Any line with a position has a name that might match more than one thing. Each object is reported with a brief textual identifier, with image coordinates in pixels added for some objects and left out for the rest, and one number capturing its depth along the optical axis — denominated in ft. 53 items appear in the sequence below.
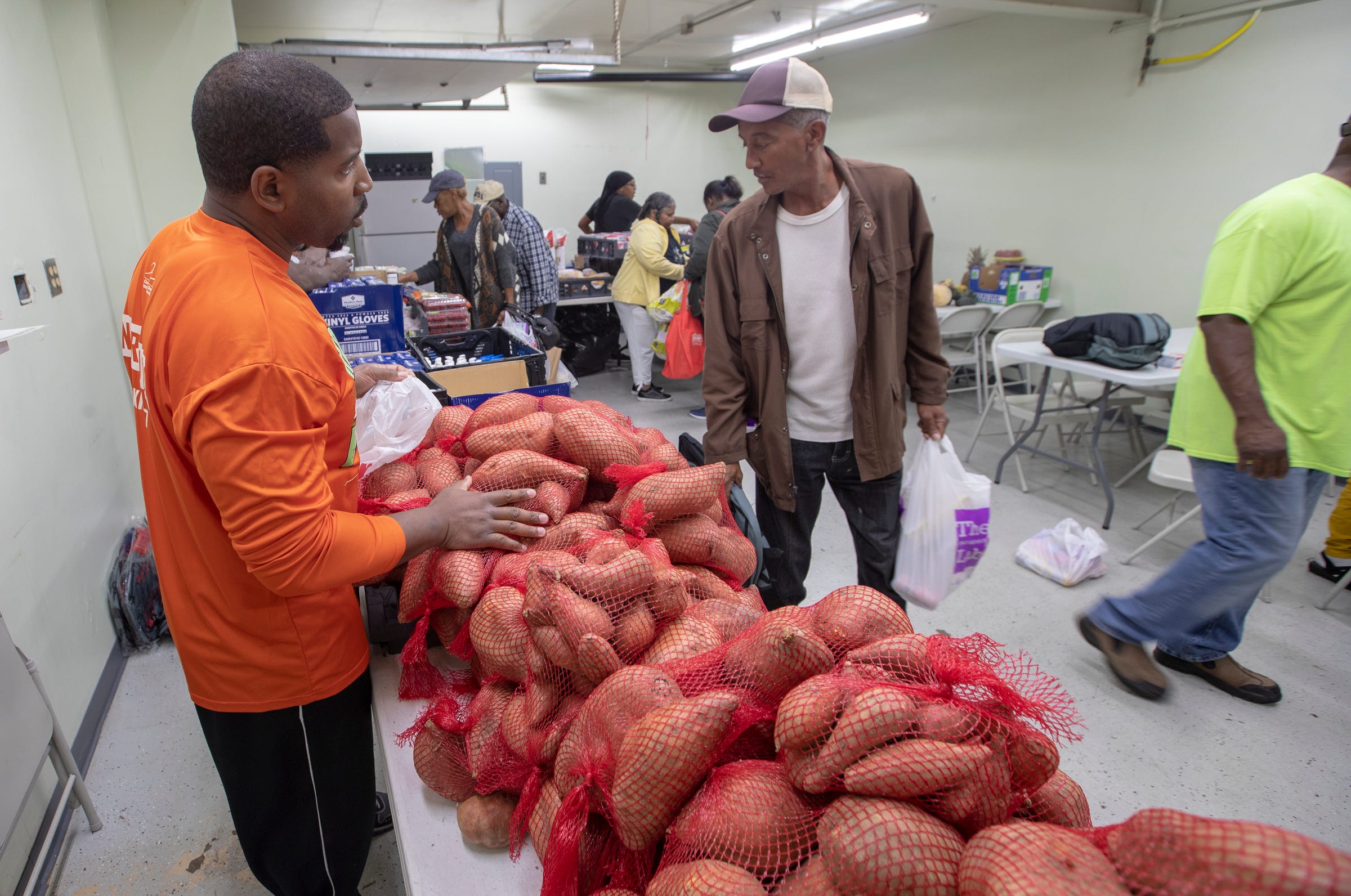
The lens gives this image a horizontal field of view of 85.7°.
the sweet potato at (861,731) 2.36
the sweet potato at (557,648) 3.39
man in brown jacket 6.08
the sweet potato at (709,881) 2.26
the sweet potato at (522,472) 4.78
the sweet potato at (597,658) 3.25
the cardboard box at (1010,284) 19.22
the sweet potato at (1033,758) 2.41
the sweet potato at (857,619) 3.04
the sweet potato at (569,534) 4.30
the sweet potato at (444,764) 3.73
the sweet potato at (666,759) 2.62
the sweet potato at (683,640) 3.41
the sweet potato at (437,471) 5.13
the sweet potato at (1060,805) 2.49
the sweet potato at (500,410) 5.60
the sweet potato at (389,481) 5.16
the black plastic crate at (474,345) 10.94
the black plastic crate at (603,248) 23.20
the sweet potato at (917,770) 2.25
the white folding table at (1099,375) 11.50
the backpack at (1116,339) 11.89
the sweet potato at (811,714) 2.48
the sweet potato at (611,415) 5.66
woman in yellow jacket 18.72
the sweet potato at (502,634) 3.70
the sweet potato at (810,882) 2.22
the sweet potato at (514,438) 5.17
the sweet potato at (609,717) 2.91
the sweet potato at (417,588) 4.50
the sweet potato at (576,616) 3.35
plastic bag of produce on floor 10.69
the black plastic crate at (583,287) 20.84
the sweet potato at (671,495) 4.44
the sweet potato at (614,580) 3.55
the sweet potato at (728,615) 3.77
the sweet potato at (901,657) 2.74
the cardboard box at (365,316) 10.66
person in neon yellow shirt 6.11
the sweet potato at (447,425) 5.78
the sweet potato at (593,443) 5.02
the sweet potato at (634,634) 3.50
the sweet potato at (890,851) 2.11
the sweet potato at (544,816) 3.12
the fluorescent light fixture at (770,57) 25.52
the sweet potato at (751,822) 2.40
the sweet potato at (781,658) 2.85
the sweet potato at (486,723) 3.57
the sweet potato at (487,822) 3.46
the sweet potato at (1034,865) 1.87
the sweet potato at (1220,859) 1.67
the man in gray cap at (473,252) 15.35
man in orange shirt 2.96
